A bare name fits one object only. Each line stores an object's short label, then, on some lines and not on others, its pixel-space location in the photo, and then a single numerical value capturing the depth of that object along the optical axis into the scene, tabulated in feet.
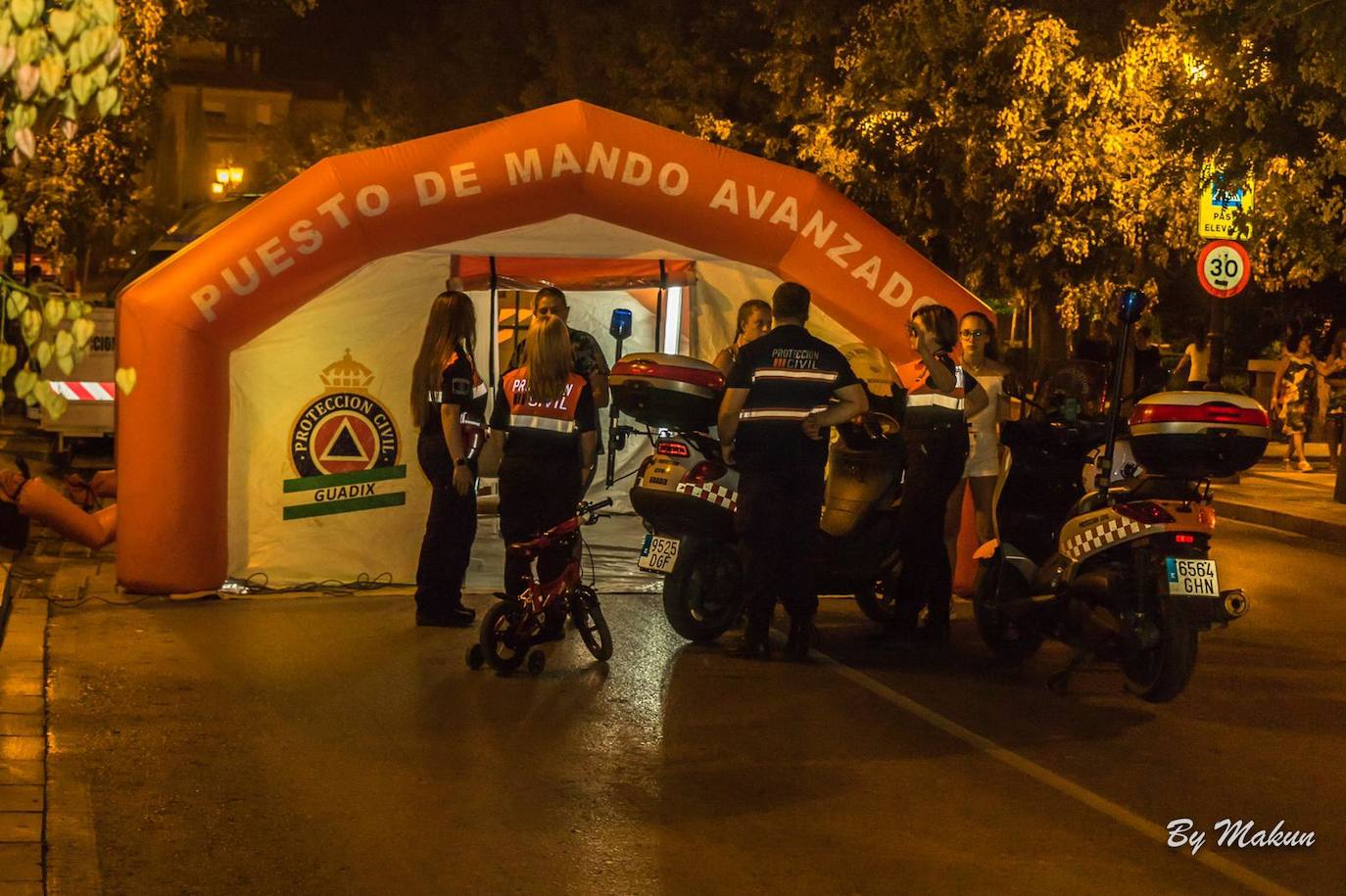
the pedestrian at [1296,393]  71.00
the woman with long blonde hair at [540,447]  29.14
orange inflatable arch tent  34.73
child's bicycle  28.53
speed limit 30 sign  61.16
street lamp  139.64
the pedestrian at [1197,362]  71.10
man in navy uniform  29.43
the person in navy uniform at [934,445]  31.76
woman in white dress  34.04
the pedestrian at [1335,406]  67.67
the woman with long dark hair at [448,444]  32.27
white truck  57.26
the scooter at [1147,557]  25.76
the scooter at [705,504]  31.07
